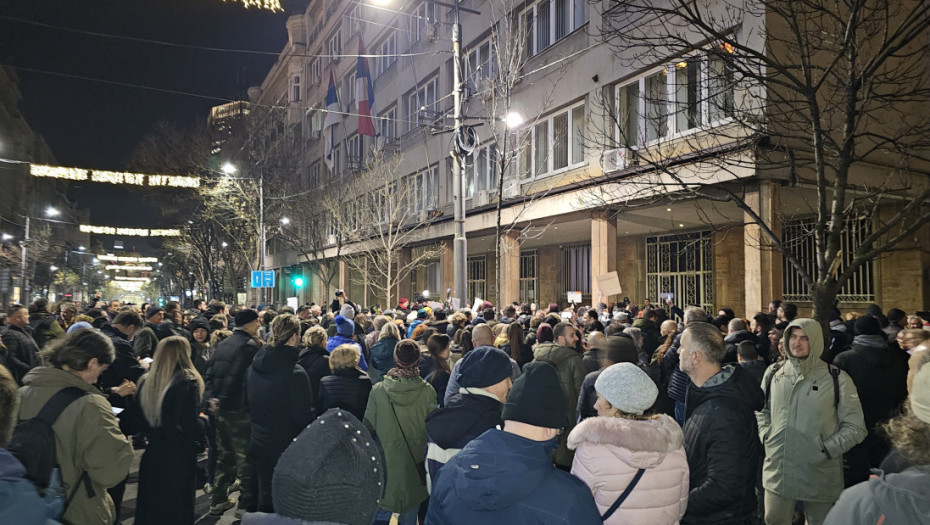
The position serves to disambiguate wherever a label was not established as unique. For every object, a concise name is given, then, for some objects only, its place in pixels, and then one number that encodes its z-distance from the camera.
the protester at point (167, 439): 4.52
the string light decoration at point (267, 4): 10.38
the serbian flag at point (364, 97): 28.50
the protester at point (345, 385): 5.49
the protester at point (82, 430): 3.46
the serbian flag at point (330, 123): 31.67
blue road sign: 25.27
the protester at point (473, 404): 3.61
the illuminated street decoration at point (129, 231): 42.34
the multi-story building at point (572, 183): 13.86
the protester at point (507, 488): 2.03
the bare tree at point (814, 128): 6.00
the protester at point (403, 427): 4.71
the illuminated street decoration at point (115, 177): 22.67
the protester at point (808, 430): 4.40
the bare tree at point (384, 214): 26.15
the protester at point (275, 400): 5.43
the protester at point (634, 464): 2.58
